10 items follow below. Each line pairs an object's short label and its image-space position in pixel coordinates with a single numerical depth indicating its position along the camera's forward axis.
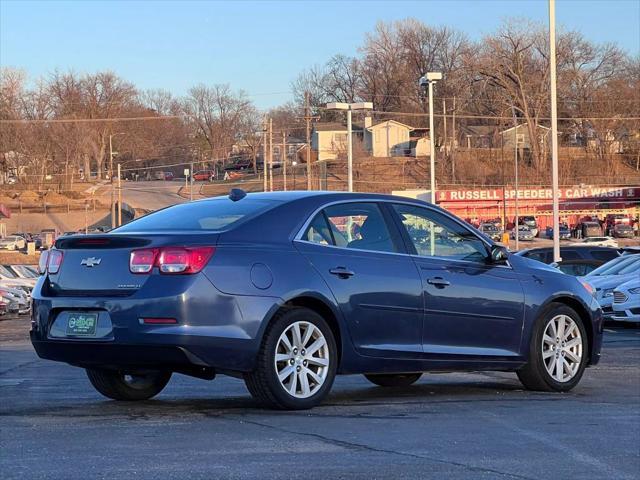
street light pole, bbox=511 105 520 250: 69.10
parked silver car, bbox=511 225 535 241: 73.93
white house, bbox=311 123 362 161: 107.62
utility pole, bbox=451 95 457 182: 94.25
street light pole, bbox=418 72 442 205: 31.78
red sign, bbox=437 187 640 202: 80.12
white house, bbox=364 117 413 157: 105.62
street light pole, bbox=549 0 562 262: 27.88
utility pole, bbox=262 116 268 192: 64.50
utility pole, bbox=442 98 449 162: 92.12
